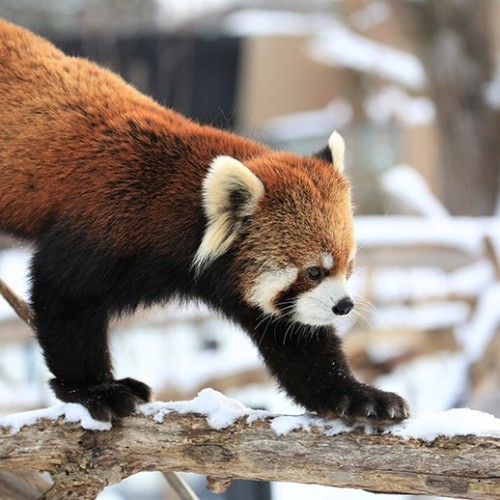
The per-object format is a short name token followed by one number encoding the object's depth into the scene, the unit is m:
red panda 5.59
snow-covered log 4.78
